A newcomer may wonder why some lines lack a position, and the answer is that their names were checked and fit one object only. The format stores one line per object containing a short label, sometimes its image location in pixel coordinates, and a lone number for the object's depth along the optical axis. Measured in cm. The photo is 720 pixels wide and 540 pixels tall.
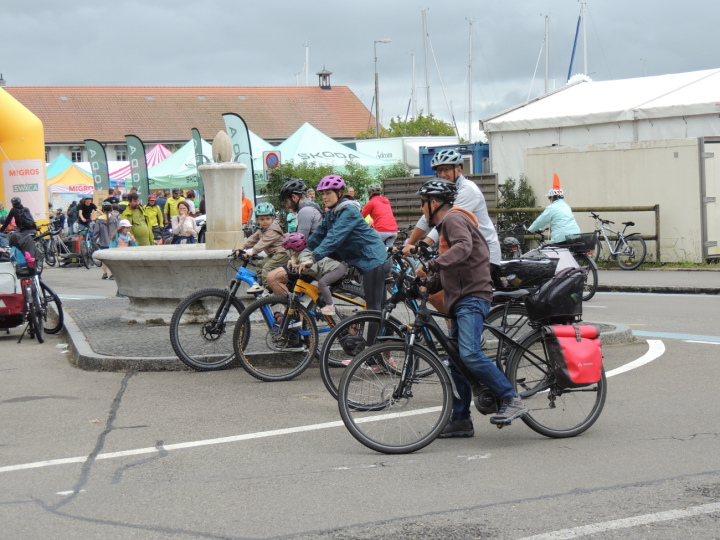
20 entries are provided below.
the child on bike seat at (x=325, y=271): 906
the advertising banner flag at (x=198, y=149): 3401
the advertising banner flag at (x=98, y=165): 3678
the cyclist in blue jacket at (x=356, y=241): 884
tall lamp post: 7176
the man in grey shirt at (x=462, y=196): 800
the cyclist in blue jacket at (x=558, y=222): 1481
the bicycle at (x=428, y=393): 633
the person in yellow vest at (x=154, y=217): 2459
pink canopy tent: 4779
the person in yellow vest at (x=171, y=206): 2782
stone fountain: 1221
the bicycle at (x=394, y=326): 689
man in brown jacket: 639
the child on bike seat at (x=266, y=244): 990
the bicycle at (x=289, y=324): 899
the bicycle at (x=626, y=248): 2114
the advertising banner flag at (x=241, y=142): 2720
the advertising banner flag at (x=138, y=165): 3500
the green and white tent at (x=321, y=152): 3581
